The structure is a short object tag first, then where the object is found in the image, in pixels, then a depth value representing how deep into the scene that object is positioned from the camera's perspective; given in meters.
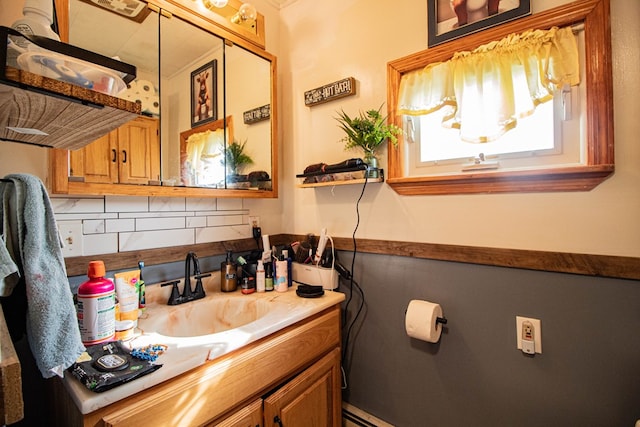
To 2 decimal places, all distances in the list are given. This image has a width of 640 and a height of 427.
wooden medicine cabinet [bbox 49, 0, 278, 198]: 1.05
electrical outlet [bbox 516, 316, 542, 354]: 1.07
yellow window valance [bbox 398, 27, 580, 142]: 1.02
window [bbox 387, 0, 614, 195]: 0.95
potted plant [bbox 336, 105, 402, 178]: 1.36
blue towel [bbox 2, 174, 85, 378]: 0.63
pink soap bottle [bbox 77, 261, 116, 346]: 0.84
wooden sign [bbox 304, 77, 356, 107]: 1.50
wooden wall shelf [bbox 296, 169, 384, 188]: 1.36
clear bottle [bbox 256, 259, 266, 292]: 1.44
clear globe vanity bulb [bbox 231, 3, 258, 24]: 1.47
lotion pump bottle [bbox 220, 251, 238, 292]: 1.44
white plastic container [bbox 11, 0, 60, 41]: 0.65
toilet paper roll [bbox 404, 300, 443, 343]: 1.19
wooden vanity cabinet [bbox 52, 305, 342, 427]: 0.74
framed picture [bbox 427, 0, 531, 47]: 1.10
